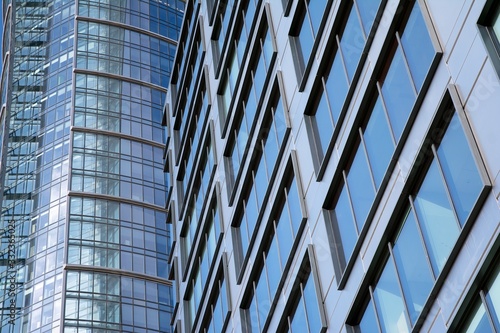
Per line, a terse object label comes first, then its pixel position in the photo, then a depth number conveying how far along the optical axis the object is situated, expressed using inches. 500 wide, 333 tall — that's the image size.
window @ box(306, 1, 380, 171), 829.2
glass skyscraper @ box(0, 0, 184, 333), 2474.2
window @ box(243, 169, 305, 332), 962.7
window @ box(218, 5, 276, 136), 1138.7
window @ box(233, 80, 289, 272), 1041.5
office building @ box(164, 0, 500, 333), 610.9
